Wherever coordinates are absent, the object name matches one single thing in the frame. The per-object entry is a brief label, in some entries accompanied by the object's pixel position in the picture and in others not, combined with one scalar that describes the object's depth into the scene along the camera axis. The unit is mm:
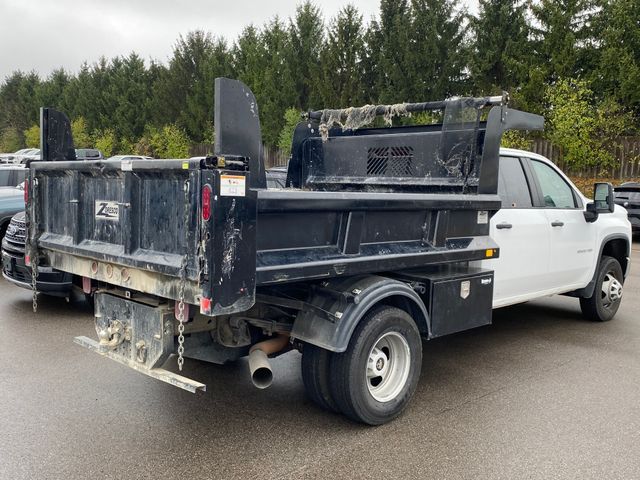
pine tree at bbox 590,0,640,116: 24188
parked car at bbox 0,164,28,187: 11336
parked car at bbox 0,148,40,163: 30812
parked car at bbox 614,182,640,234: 15992
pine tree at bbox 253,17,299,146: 33875
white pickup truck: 3375
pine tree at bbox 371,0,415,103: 31969
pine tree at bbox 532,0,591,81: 26234
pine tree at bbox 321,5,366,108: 33281
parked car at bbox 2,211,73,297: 7062
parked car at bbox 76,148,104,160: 14416
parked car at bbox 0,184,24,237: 9938
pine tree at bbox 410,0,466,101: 31562
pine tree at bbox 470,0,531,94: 28750
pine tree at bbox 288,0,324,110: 35156
